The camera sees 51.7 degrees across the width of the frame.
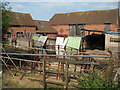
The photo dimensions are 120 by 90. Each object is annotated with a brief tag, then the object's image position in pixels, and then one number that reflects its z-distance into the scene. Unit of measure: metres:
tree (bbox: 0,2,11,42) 8.22
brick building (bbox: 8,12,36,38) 26.22
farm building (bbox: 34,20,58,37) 29.05
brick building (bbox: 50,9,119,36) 27.09
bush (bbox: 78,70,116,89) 4.47
